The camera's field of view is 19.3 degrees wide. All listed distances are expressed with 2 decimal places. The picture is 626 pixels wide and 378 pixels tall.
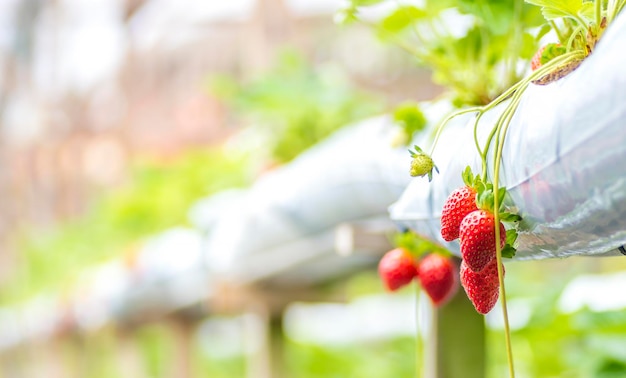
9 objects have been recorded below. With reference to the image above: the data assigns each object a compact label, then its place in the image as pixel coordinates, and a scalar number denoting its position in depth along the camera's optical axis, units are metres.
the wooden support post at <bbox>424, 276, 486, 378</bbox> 1.38
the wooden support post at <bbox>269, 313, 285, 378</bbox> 2.82
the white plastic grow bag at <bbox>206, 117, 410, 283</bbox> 1.32
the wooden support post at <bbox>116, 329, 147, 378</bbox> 5.30
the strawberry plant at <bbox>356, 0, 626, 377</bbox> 0.87
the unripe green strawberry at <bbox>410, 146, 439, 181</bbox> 0.92
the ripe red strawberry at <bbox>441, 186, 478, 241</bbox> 0.90
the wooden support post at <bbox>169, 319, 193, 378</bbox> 4.20
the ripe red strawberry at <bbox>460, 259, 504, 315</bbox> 0.90
